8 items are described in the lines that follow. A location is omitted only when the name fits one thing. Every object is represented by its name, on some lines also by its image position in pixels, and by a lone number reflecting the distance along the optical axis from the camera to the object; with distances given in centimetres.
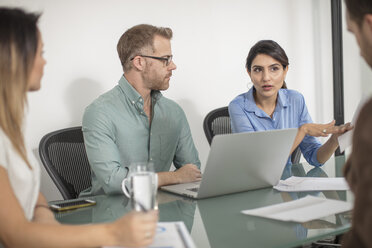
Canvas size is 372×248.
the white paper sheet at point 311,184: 180
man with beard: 231
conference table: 123
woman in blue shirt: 280
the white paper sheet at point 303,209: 139
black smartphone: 162
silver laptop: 162
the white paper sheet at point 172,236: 110
